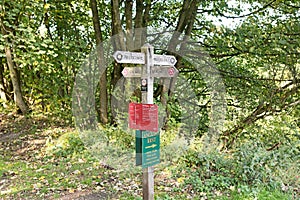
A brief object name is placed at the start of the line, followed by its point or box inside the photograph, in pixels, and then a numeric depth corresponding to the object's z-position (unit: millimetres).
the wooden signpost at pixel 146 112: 2938
